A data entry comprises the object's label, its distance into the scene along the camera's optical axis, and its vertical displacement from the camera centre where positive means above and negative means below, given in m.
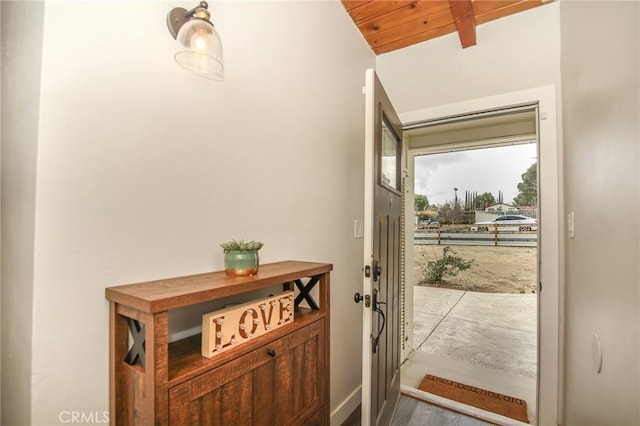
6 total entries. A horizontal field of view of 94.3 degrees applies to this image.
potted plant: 0.94 -0.13
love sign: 0.81 -0.32
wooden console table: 0.67 -0.40
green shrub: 5.00 -0.82
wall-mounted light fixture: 0.84 +0.52
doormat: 2.06 -1.33
